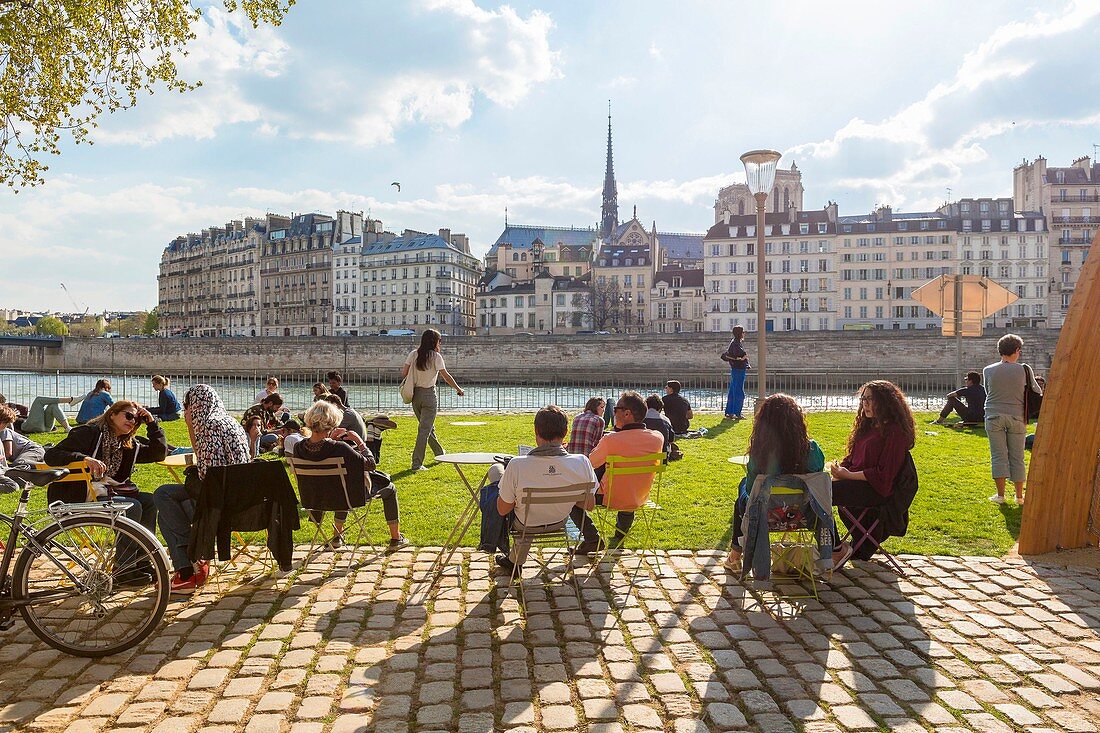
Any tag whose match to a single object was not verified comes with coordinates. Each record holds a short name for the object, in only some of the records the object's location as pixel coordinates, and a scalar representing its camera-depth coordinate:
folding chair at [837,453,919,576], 5.64
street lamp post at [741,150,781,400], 10.94
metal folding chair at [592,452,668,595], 5.76
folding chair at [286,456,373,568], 5.64
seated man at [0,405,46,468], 7.81
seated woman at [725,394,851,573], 5.24
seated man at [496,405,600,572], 5.05
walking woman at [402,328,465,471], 10.04
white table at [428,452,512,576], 5.84
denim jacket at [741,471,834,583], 5.10
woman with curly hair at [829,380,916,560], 5.57
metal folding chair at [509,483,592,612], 5.02
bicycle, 4.16
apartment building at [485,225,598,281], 106.94
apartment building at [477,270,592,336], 94.50
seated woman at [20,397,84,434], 14.61
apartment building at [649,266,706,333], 88.19
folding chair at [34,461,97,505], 5.11
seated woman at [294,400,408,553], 5.61
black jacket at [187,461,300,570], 5.07
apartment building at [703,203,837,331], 79.44
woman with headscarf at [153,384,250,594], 5.18
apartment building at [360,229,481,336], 97.25
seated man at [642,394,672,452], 8.98
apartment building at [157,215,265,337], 107.94
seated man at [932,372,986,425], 14.73
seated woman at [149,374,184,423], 15.12
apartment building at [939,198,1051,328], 77.75
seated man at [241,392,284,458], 9.39
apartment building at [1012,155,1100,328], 77.50
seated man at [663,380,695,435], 12.52
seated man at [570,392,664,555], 5.95
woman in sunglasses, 5.48
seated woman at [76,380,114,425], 13.40
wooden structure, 6.12
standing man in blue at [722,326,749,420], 16.25
